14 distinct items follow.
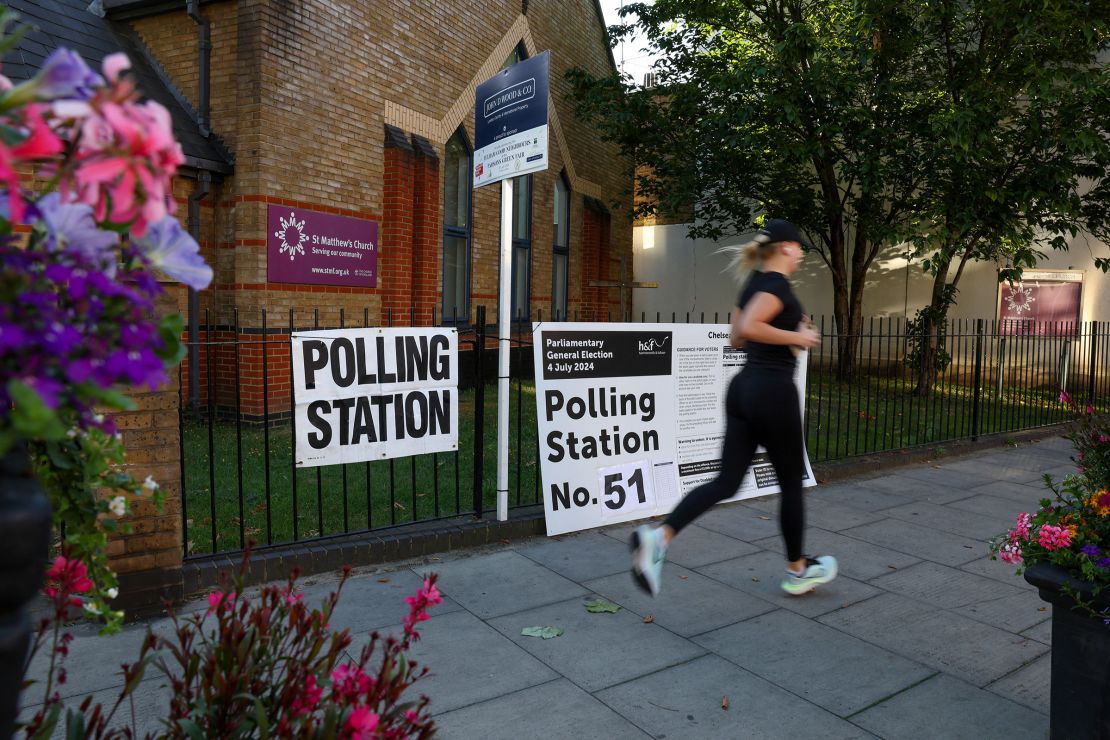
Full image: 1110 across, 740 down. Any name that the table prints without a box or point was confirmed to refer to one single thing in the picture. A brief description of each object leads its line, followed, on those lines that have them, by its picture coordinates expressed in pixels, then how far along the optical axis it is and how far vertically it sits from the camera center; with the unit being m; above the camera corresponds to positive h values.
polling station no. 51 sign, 5.81 -0.72
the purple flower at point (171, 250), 1.05 +0.09
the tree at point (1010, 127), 10.41 +2.72
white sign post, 5.44 +1.28
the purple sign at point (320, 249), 9.99 +0.96
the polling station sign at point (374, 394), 4.88 -0.46
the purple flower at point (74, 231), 0.95 +0.11
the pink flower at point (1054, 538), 2.95 -0.78
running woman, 4.33 -0.45
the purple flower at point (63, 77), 0.88 +0.27
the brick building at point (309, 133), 9.77 +2.54
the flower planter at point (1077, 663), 2.77 -1.19
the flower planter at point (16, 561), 0.89 -0.27
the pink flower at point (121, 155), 0.88 +0.19
